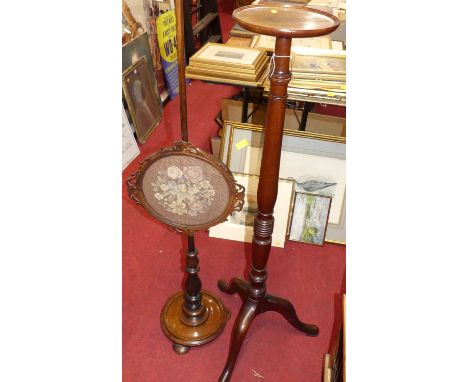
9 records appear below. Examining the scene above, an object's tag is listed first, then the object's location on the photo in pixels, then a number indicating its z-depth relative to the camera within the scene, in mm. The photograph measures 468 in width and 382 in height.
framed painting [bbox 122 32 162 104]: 3031
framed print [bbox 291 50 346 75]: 2117
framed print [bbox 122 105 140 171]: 2924
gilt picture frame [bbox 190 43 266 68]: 2191
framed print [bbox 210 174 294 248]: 2332
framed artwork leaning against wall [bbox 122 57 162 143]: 3029
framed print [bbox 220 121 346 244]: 2332
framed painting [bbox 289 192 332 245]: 2383
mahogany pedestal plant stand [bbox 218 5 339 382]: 1191
